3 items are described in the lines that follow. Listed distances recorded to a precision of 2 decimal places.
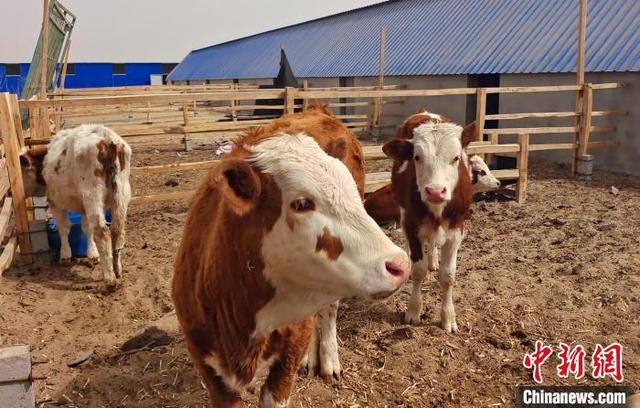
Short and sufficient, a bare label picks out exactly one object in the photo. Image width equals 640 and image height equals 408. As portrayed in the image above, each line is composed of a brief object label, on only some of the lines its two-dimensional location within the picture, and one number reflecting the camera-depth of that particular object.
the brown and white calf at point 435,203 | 4.45
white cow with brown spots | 5.75
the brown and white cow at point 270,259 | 2.02
